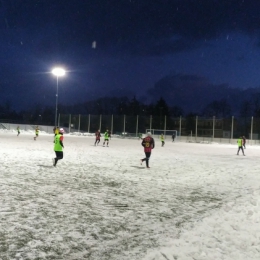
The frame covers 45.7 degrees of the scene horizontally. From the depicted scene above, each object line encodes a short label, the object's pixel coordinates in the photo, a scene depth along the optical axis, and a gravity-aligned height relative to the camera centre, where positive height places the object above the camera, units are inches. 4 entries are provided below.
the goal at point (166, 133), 2539.4 -18.3
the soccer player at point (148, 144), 625.0 -28.9
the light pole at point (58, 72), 1916.8 +337.0
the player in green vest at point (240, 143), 1092.5 -32.2
